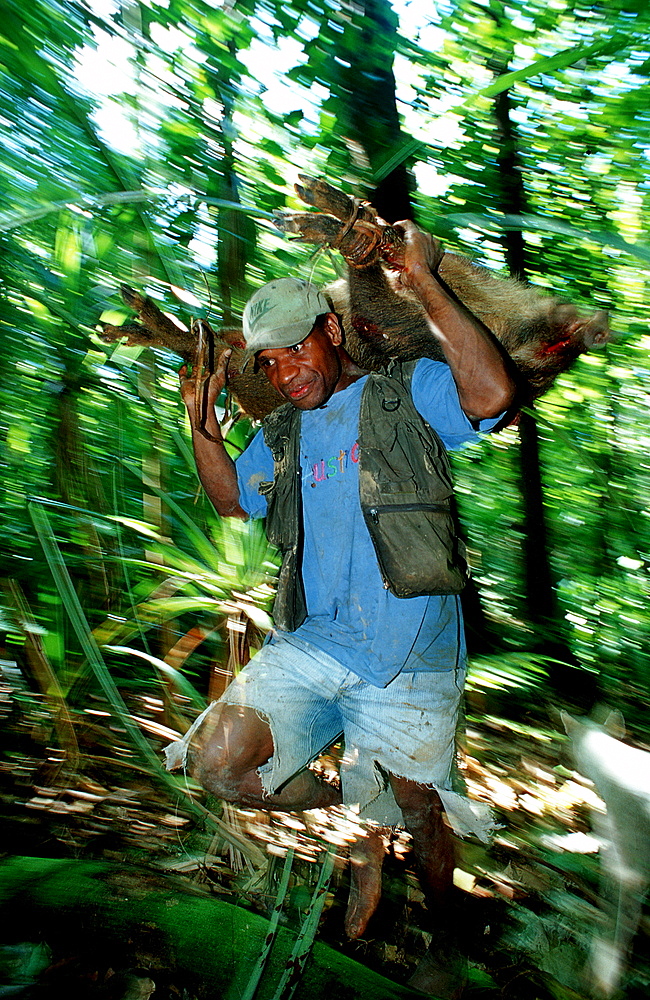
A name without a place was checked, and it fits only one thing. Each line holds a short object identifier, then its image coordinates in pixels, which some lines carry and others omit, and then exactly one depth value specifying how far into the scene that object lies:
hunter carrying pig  1.96
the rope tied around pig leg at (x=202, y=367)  2.23
